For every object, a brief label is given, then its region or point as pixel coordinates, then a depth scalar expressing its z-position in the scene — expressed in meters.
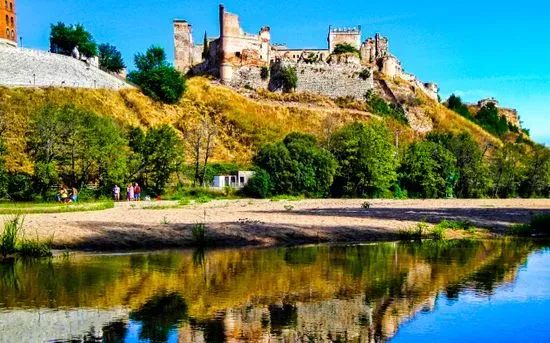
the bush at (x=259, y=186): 45.41
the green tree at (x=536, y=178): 59.00
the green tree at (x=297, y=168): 46.53
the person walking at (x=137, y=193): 40.78
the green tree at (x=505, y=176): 57.39
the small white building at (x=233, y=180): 48.12
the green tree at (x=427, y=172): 52.25
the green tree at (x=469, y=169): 55.38
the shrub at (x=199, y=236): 19.95
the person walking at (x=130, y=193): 39.53
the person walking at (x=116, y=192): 39.22
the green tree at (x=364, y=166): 49.03
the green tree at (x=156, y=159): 43.72
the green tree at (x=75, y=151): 40.94
